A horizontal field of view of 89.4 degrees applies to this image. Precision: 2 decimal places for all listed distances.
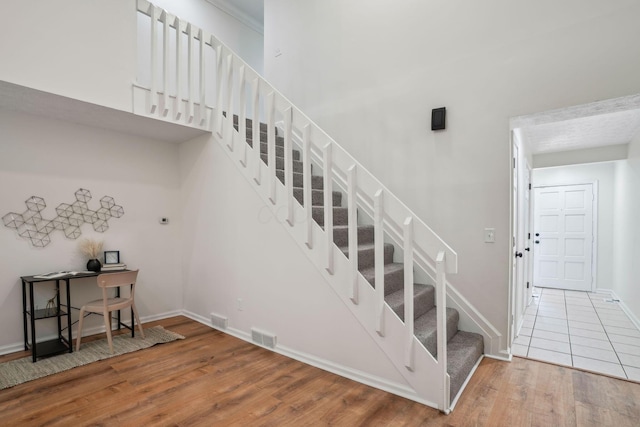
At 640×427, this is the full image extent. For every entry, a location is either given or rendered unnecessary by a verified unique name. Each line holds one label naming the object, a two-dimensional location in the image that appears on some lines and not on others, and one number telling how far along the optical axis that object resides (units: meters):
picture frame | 3.69
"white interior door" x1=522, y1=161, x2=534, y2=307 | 4.41
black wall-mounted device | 3.08
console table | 2.93
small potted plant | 3.48
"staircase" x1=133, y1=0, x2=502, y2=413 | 2.16
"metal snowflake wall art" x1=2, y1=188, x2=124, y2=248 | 3.20
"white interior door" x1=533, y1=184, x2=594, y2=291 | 5.80
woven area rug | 2.61
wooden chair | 3.07
